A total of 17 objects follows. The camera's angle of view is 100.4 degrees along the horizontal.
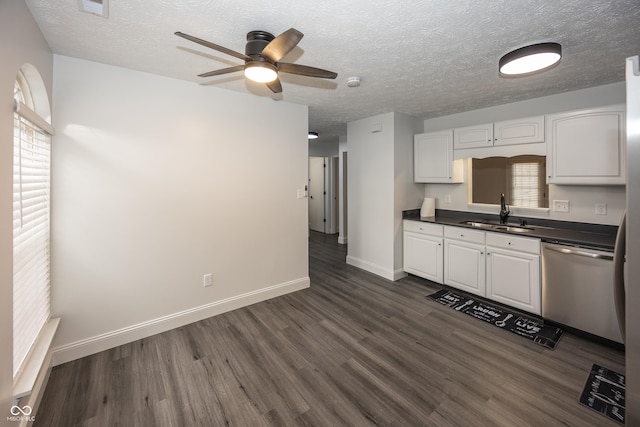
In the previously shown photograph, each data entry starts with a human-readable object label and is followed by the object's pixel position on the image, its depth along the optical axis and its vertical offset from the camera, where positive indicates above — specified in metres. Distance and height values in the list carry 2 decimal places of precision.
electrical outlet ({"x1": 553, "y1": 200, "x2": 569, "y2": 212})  3.00 +0.06
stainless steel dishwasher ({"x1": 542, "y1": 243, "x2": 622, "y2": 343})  2.26 -0.72
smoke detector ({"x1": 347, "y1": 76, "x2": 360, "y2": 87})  2.53 +1.25
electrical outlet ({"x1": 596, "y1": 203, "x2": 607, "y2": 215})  2.74 +0.02
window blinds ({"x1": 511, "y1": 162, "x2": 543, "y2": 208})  3.18 +0.32
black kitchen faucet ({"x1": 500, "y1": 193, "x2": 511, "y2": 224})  3.35 -0.02
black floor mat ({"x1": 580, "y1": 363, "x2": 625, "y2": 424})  1.66 -1.23
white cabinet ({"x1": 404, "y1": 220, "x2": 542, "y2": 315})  2.76 -0.61
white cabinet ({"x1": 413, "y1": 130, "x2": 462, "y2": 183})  3.67 +0.74
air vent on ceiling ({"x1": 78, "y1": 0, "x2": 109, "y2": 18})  1.48 +1.16
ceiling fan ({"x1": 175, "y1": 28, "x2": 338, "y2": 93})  1.54 +0.95
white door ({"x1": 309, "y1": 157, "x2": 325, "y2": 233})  7.27 +0.53
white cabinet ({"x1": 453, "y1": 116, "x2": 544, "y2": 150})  2.88 +0.91
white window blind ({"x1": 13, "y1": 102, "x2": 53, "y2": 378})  1.53 -0.12
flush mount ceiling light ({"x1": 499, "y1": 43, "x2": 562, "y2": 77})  1.87 +1.11
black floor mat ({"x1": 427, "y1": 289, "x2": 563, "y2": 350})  2.46 -1.13
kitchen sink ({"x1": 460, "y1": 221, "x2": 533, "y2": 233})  3.08 -0.20
